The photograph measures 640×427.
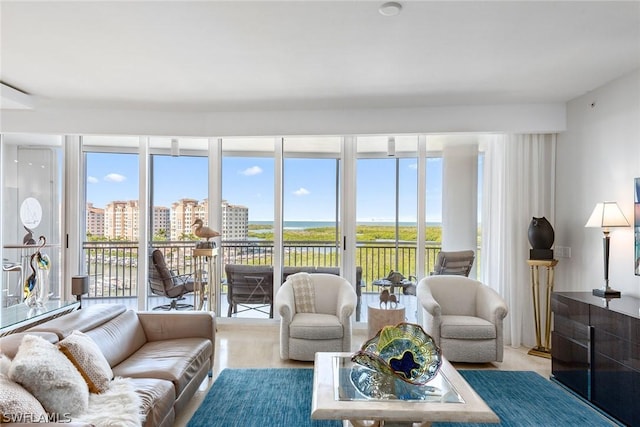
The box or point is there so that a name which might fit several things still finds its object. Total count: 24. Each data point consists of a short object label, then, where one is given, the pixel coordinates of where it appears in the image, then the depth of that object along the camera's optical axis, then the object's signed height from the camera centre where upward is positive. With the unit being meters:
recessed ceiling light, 2.23 +1.24
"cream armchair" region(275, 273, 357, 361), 3.62 -1.14
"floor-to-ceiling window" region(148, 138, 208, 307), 4.92 +0.21
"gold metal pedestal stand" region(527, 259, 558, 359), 3.98 -1.02
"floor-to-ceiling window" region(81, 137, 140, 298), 4.88 +0.12
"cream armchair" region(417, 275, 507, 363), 3.58 -1.10
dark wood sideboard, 2.55 -1.03
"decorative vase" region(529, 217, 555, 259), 3.92 -0.24
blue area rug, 2.62 -1.45
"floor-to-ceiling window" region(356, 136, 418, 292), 4.76 +0.11
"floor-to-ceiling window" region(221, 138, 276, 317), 4.94 +0.10
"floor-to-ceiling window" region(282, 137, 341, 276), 4.87 +0.18
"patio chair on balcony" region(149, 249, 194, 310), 4.80 -0.92
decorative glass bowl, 2.25 -0.87
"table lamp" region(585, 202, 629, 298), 3.14 -0.05
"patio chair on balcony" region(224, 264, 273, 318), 4.90 -0.95
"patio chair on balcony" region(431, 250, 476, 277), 4.62 -0.60
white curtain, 4.29 +0.06
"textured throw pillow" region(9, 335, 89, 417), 1.73 -0.81
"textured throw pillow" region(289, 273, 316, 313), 4.07 -0.88
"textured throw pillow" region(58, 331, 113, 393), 2.10 -0.87
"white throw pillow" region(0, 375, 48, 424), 1.50 -0.81
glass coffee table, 1.93 -1.03
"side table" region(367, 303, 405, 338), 3.88 -1.07
